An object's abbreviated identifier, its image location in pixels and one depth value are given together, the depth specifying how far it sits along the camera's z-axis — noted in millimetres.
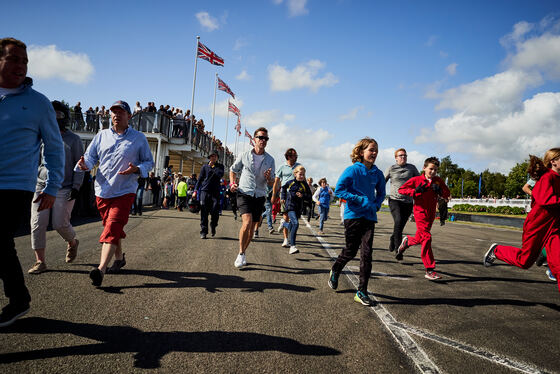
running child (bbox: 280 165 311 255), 7176
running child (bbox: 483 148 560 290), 3812
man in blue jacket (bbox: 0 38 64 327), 2488
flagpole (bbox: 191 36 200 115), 25728
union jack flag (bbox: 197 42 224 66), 24328
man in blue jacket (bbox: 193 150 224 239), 8203
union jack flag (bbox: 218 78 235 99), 26812
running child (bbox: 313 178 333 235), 11703
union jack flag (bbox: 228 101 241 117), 31047
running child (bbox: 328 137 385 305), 3891
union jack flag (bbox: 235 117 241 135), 36684
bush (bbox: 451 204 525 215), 33781
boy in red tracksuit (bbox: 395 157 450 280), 5152
